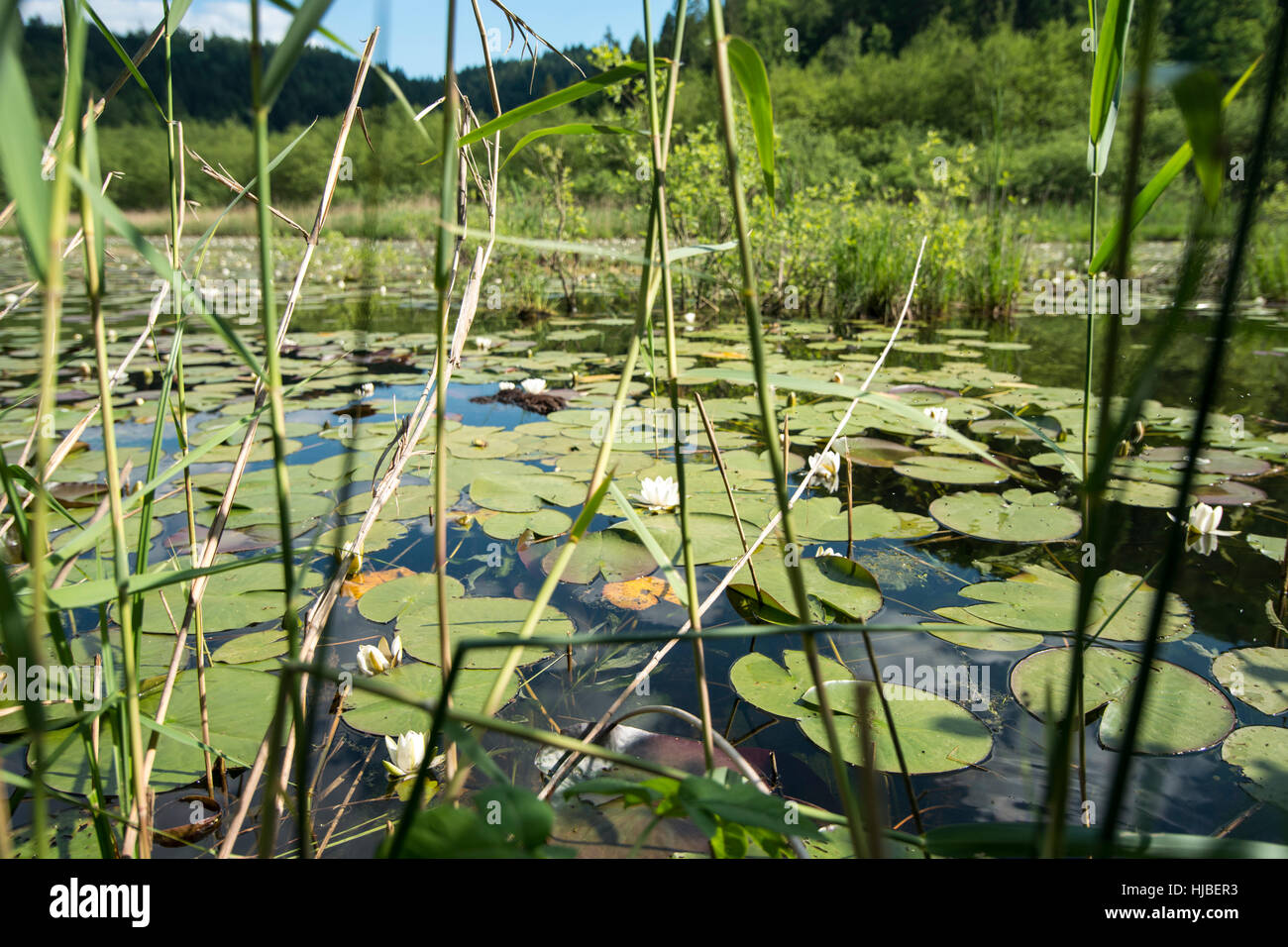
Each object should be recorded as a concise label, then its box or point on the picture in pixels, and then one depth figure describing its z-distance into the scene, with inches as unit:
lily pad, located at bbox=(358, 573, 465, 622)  45.2
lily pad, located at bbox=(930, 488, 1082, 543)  55.3
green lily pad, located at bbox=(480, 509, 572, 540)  57.1
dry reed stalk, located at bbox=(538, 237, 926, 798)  24.2
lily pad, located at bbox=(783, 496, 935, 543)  57.2
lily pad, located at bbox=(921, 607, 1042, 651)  40.5
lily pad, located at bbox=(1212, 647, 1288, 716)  35.4
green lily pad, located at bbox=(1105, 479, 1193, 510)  60.6
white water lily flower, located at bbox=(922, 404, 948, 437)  71.6
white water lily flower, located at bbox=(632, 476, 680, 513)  59.7
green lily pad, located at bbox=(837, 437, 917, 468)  76.0
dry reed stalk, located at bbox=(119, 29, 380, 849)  25.7
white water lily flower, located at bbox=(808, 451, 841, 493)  65.6
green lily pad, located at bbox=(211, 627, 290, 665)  39.9
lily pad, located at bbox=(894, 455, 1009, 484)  68.0
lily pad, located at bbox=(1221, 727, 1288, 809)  29.7
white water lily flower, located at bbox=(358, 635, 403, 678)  38.2
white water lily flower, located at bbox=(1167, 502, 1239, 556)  52.7
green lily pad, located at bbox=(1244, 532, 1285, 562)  50.4
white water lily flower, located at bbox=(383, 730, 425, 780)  31.1
